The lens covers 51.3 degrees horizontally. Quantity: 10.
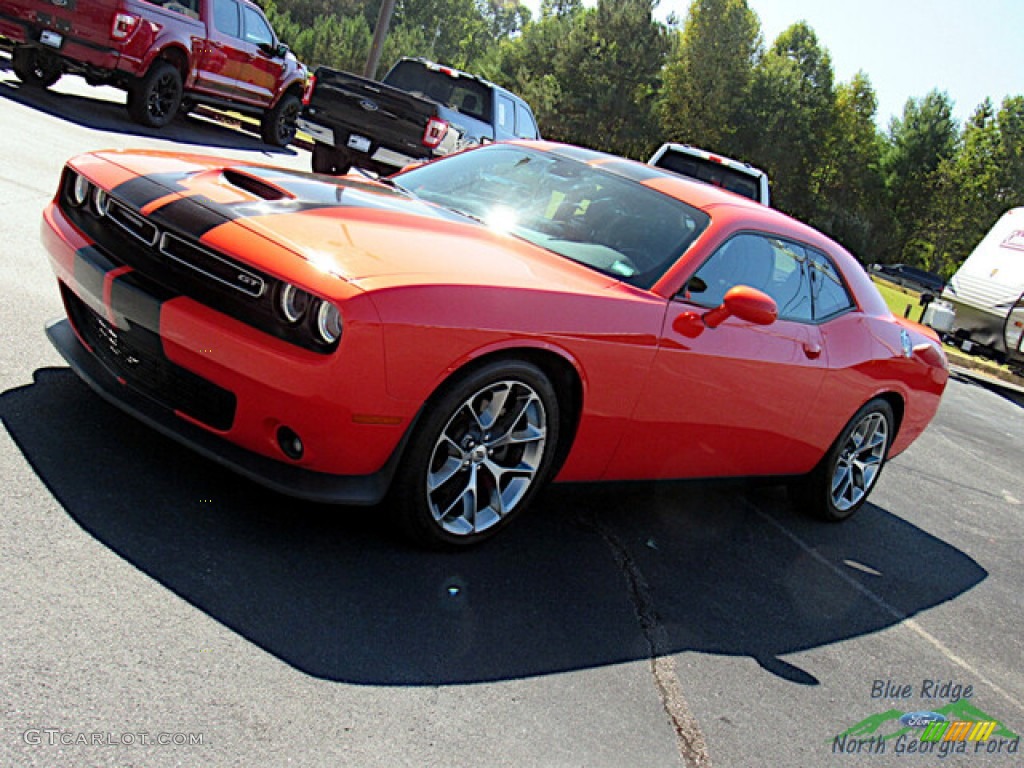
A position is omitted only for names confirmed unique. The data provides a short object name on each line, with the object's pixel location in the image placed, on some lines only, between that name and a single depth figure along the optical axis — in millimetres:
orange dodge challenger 3297
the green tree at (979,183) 56062
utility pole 19938
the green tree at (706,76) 65875
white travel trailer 16641
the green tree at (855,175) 69812
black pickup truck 12195
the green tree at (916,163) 68938
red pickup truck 12023
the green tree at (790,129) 69375
